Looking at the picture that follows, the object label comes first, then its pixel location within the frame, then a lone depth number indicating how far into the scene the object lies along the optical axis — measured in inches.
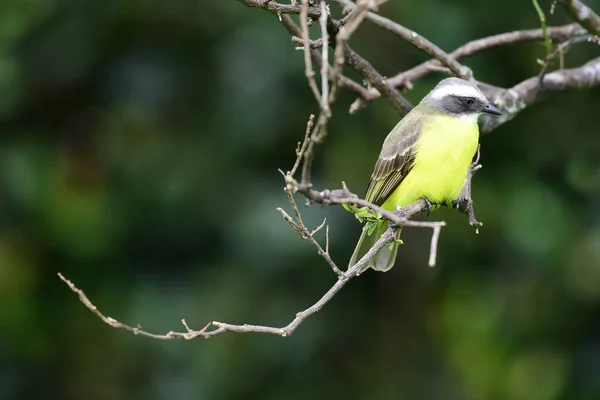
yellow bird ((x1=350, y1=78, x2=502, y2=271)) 314.7
